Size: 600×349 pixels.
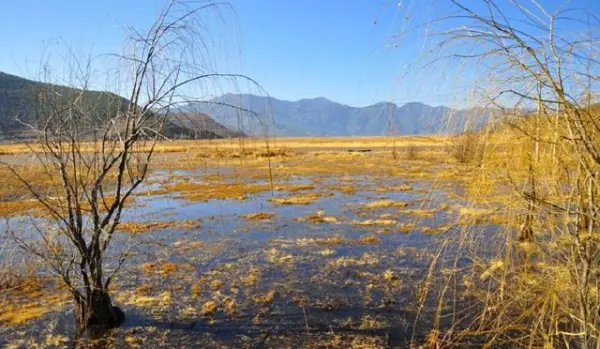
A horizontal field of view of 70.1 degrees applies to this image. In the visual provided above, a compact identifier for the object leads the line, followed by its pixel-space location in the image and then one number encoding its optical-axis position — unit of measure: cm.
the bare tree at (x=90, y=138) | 646
